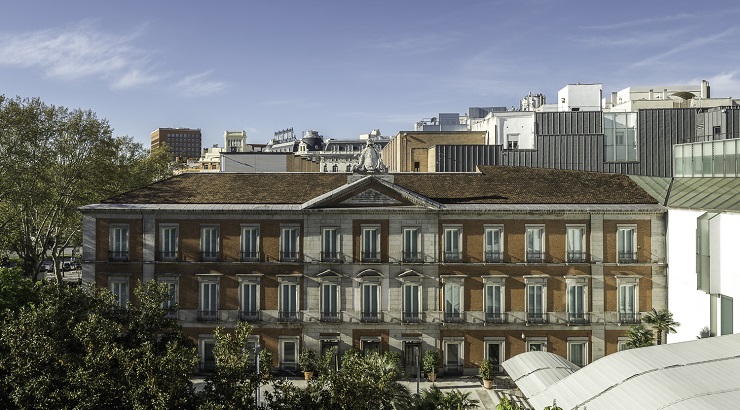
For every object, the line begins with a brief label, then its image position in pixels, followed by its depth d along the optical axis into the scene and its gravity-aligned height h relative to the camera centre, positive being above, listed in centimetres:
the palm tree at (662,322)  4125 -702
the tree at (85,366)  2181 -529
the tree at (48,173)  4991 +314
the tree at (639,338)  3972 -771
